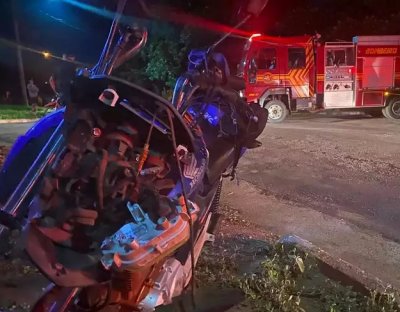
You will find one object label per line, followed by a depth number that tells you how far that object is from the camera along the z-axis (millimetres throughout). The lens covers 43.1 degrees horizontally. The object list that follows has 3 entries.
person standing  21569
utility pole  23703
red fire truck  17078
